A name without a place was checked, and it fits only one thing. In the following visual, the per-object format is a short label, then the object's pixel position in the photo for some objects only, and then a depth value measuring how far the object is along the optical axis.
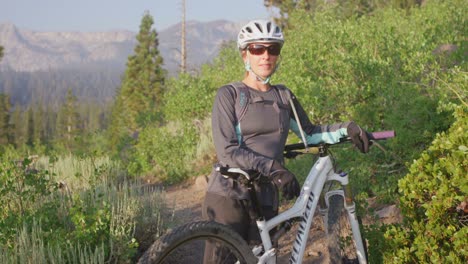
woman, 3.42
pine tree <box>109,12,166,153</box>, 60.47
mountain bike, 2.81
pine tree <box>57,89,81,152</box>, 88.44
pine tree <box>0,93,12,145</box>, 79.12
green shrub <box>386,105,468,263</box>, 3.40
